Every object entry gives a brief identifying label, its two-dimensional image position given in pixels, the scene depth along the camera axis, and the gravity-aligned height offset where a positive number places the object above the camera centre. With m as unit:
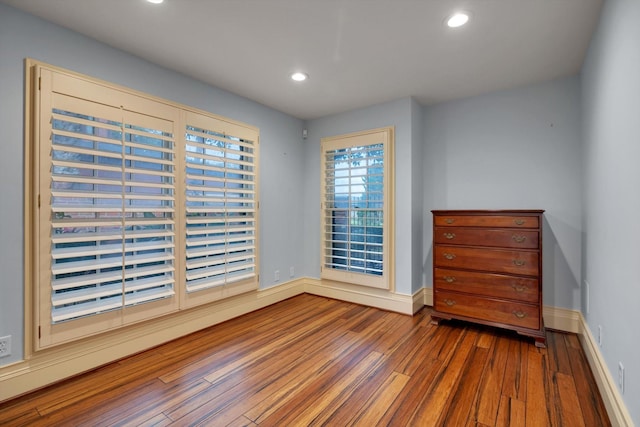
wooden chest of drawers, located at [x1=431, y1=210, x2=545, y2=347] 2.60 -0.52
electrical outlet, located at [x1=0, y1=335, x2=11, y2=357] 1.83 -0.82
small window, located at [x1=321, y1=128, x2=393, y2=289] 3.52 +0.08
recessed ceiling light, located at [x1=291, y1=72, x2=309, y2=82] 2.84 +1.34
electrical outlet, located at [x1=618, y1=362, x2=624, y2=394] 1.50 -0.84
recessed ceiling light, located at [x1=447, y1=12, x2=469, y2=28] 1.96 +1.32
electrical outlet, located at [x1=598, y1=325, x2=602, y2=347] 1.99 -0.83
